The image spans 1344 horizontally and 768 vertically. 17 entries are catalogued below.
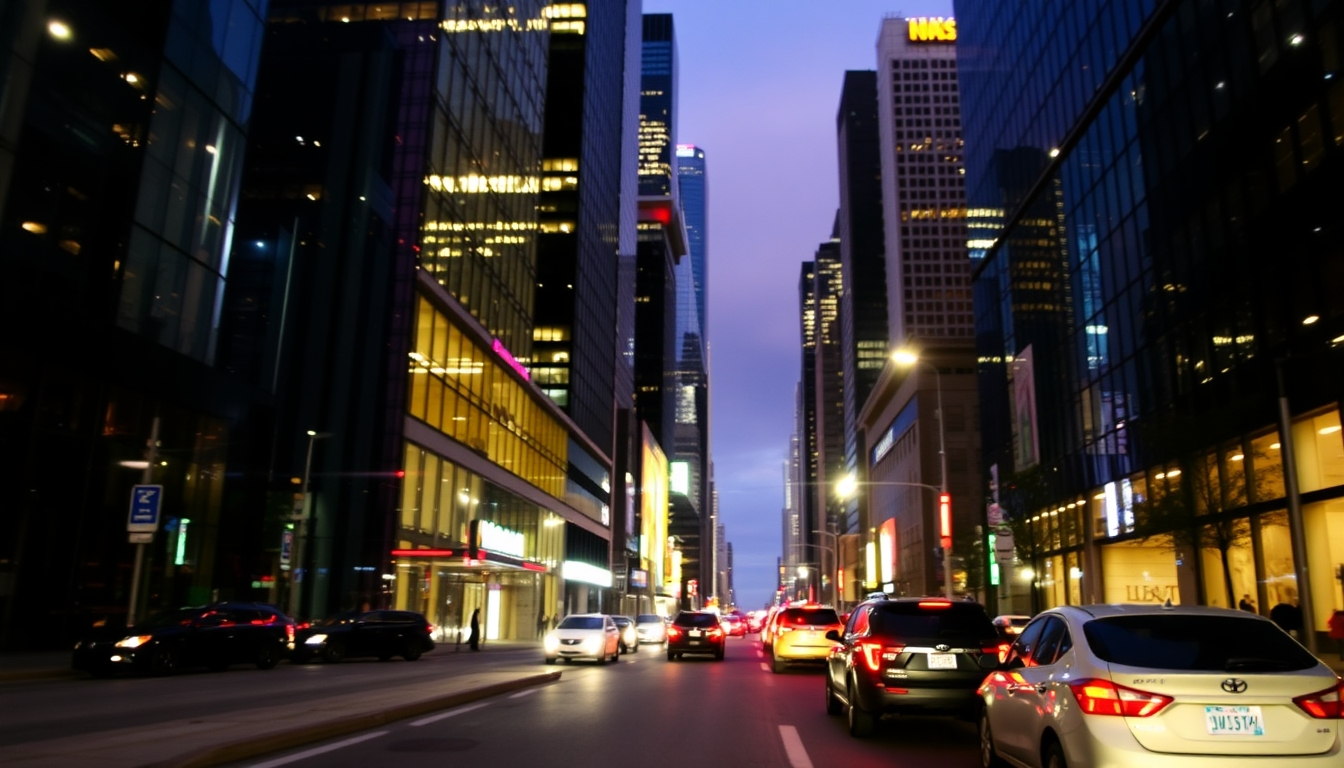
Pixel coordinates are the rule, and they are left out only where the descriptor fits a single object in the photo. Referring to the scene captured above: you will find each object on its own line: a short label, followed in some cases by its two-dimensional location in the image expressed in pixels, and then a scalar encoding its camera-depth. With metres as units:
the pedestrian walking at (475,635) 41.32
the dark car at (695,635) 32.44
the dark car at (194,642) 21.12
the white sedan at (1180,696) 6.34
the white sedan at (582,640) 29.34
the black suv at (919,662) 11.51
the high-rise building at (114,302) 26.89
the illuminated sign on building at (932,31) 154.62
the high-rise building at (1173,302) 28.06
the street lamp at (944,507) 31.18
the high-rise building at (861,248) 176.88
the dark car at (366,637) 29.97
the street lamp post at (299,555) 35.56
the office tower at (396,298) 44.41
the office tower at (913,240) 106.88
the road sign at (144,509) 25.41
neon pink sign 58.07
